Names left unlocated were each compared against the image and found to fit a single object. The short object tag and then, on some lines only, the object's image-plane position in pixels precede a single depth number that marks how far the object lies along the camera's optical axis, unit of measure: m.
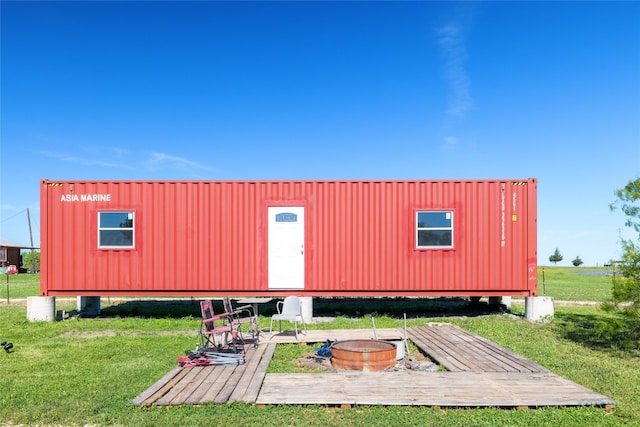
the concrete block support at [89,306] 11.93
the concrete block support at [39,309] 10.70
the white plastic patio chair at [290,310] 8.16
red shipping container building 10.85
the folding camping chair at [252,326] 7.29
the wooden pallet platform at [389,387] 4.80
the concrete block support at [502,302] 12.71
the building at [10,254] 34.12
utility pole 34.14
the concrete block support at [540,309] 10.66
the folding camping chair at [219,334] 6.71
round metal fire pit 6.06
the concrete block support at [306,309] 10.56
